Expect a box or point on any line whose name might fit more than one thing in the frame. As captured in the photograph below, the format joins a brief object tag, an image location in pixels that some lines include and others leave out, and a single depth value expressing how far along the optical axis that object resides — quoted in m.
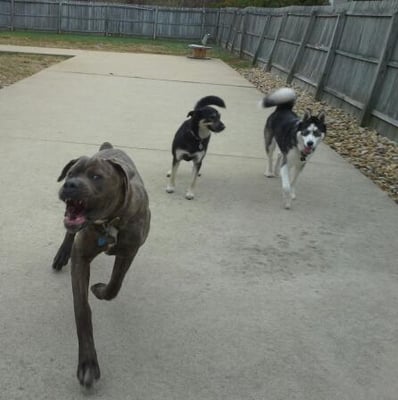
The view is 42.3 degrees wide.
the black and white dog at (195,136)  5.02
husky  4.94
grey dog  2.23
